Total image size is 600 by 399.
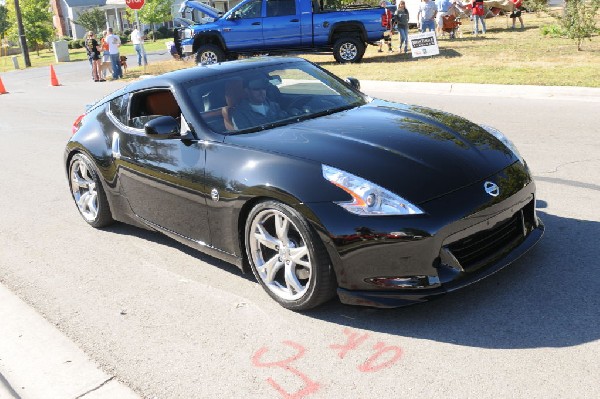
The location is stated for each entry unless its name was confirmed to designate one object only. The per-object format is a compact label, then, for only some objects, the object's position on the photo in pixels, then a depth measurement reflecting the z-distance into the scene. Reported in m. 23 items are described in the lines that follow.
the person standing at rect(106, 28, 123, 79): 24.38
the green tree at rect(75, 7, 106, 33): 68.06
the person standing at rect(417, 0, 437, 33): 21.63
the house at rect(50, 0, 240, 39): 76.19
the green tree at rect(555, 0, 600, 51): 16.80
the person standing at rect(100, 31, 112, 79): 24.72
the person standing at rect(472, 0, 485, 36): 24.49
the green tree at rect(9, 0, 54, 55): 56.44
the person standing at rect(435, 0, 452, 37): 24.41
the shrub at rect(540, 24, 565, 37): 20.44
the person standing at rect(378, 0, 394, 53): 20.20
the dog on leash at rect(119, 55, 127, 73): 25.47
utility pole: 37.44
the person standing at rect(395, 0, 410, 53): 21.84
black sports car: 3.77
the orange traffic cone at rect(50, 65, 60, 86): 24.81
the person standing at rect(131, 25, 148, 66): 26.42
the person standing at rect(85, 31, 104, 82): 24.49
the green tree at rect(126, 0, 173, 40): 57.34
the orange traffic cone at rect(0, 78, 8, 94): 23.79
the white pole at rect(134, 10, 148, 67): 24.96
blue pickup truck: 20.38
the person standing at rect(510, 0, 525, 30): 25.97
